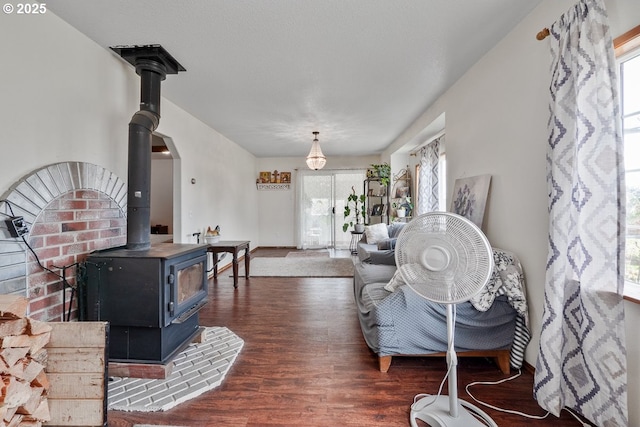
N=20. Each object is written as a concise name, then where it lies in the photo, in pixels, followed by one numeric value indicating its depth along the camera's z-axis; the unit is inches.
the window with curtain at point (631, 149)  52.4
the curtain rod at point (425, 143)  163.2
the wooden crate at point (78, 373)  55.3
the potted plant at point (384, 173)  221.6
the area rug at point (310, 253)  239.3
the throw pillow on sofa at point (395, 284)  80.1
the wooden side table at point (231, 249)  149.8
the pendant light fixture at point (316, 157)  180.4
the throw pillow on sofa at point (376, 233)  176.2
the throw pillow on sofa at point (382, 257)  128.8
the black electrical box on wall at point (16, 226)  59.4
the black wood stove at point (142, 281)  70.2
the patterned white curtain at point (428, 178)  170.7
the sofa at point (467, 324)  73.4
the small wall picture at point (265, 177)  282.0
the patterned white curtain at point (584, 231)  50.3
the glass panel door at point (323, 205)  280.5
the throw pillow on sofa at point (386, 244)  150.4
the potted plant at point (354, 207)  254.8
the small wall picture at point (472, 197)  93.2
